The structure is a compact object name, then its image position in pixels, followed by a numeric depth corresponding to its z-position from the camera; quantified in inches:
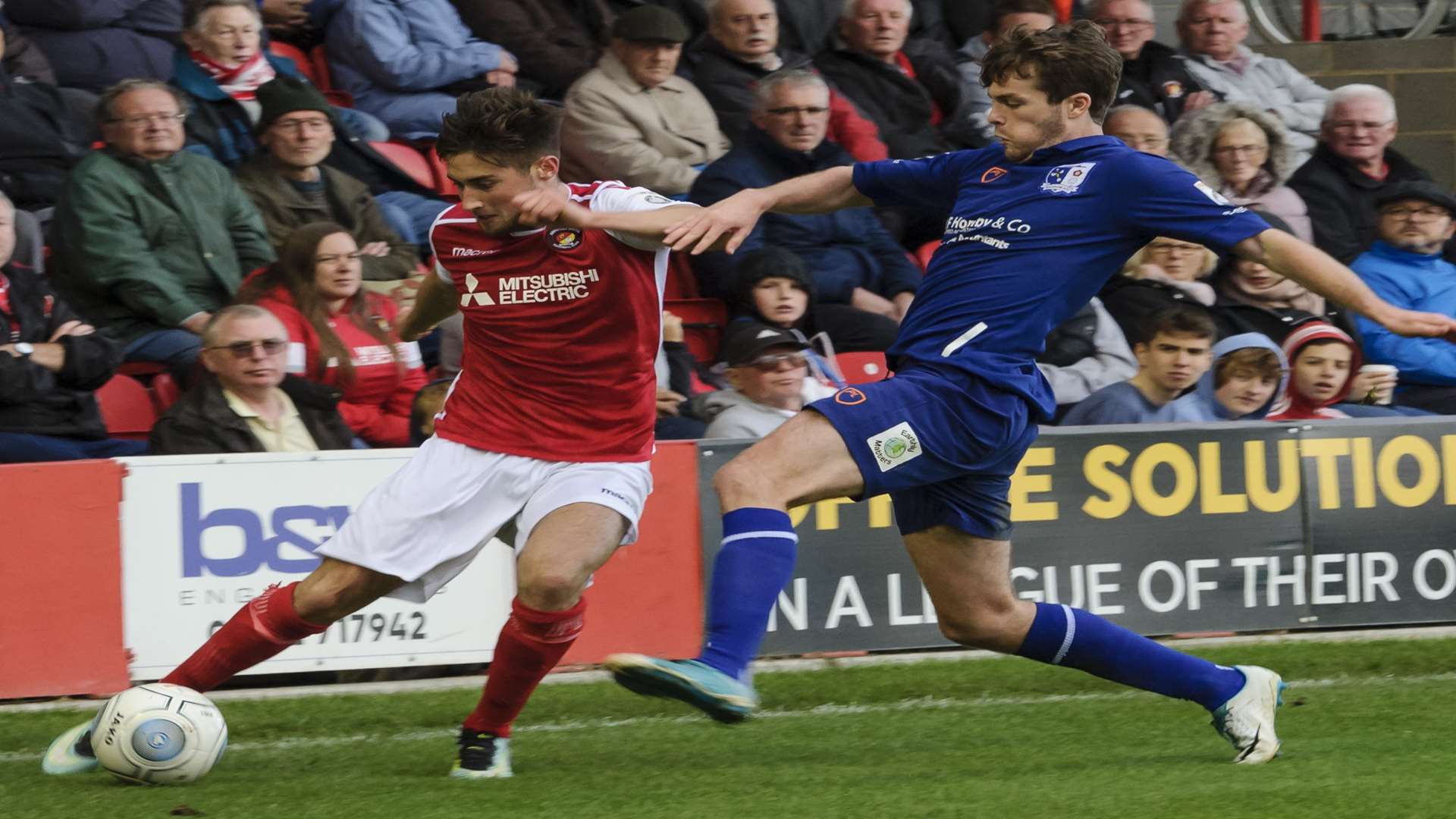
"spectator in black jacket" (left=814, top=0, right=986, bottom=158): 775.7
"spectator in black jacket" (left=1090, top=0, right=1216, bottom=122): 793.6
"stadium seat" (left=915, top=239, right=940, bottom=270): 728.3
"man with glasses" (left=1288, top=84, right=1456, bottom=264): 761.6
